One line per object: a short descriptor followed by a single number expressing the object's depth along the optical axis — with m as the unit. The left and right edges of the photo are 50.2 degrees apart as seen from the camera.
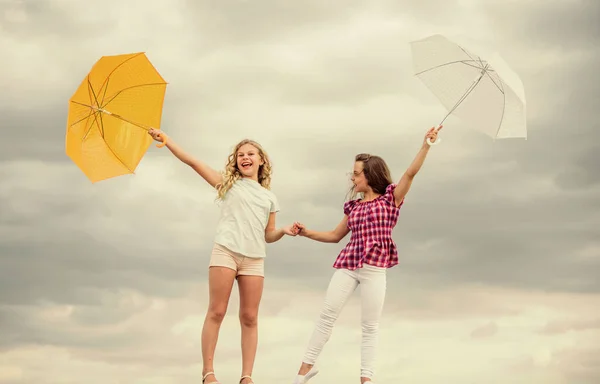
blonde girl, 7.60
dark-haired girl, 7.87
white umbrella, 7.96
